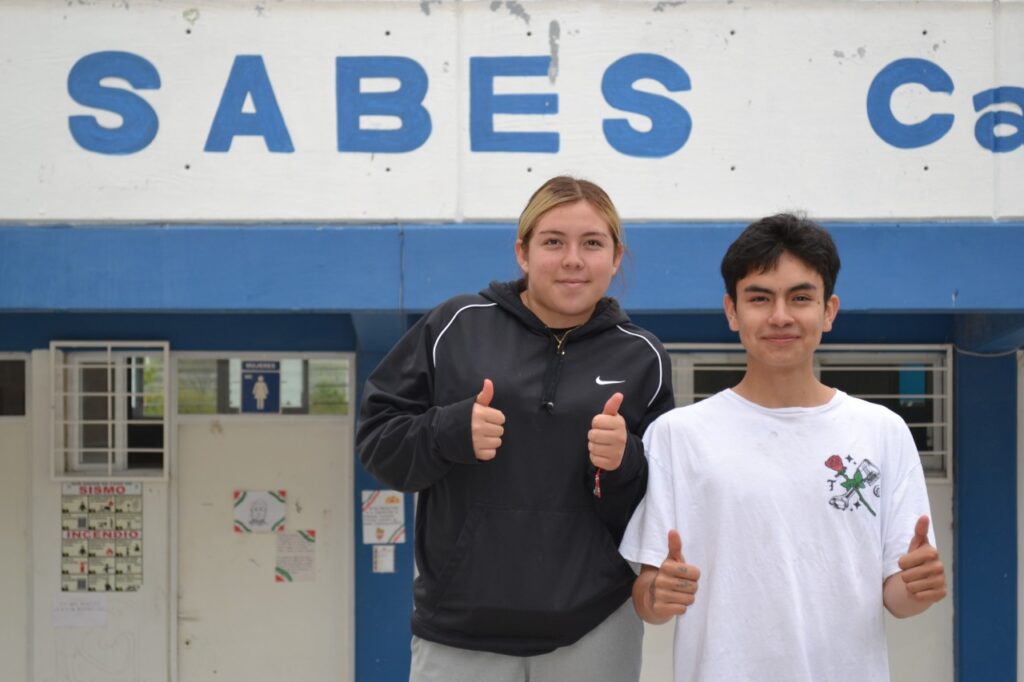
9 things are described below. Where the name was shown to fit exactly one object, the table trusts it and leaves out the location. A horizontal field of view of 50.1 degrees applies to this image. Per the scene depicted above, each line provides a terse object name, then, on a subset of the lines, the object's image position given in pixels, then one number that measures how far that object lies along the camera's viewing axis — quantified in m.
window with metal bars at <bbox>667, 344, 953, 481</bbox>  6.03
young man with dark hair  2.39
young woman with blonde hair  2.48
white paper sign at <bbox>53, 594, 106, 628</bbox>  6.01
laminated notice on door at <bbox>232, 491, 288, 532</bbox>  6.05
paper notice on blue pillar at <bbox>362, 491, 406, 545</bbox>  5.94
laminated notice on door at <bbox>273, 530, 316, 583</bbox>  6.04
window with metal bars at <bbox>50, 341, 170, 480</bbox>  5.98
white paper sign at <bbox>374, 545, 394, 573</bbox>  5.95
